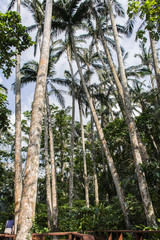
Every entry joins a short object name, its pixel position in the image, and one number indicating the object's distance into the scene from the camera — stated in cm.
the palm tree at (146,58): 2417
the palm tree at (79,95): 1686
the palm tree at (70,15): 1231
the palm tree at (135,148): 595
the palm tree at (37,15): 1425
